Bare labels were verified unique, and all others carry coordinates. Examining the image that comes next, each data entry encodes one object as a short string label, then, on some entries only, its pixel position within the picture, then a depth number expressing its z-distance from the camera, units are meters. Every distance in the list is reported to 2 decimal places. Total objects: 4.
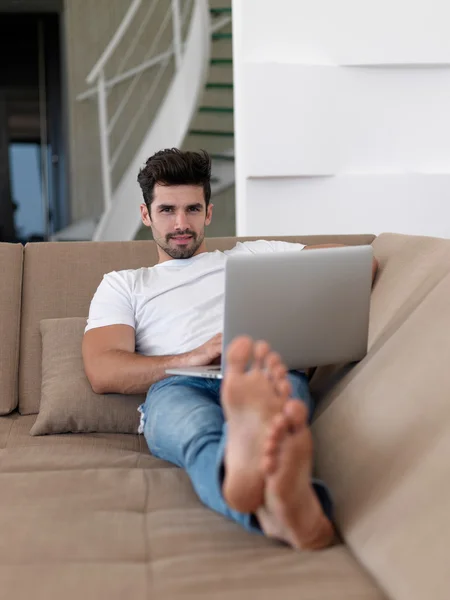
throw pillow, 1.79
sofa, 1.00
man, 1.01
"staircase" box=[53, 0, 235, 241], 4.99
